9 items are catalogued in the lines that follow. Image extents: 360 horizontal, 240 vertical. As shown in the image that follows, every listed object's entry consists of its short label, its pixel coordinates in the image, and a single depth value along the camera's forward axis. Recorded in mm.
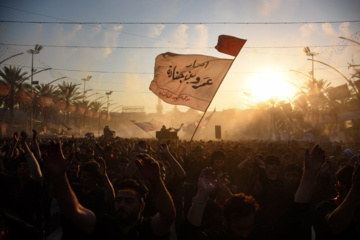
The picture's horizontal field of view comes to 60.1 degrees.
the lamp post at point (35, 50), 35288
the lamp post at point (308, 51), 40747
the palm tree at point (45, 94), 46819
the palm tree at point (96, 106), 71812
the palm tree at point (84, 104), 64975
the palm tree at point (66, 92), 53125
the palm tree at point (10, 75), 40881
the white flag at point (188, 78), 9180
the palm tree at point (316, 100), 44747
